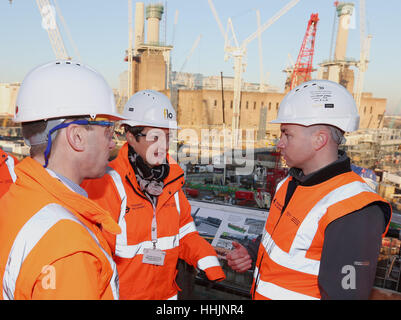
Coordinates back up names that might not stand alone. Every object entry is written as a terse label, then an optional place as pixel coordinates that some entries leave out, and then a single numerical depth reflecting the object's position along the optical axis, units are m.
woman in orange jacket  1.91
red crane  38.53
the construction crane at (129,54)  47.17
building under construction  47.12
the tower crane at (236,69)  41.37
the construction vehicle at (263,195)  13.47
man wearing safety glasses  0.85
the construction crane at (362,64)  51.75
